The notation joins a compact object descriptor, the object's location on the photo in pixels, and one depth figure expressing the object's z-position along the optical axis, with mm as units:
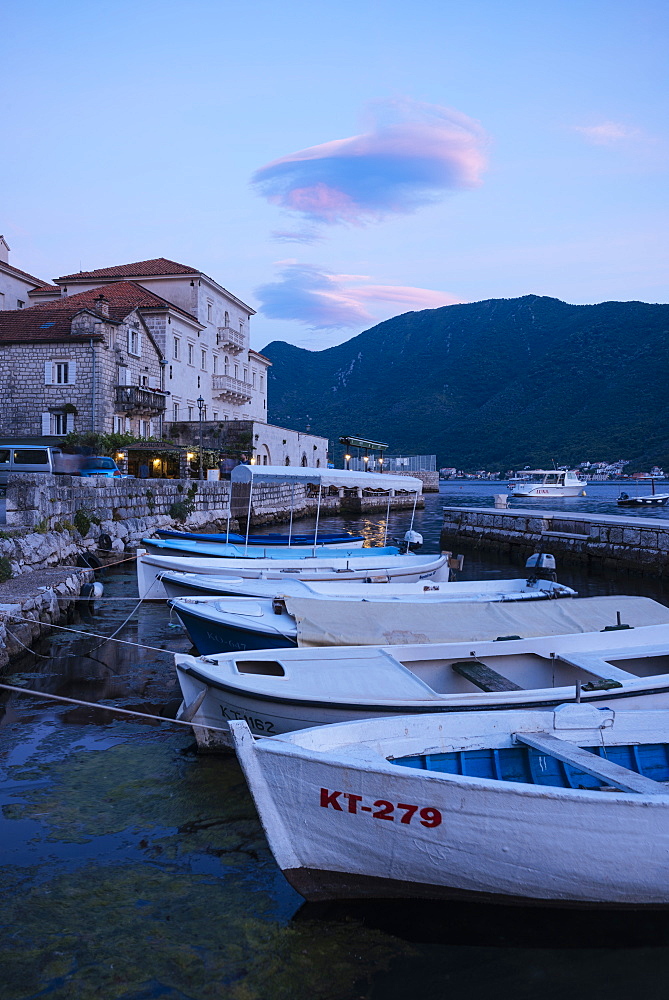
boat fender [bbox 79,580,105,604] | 13864
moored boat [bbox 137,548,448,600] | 13578
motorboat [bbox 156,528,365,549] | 17953
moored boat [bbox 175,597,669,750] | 5758
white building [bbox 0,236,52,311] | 44125
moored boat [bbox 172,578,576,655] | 7871
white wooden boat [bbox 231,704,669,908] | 3842
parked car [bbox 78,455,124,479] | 27125
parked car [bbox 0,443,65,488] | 23142
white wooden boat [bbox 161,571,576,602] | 10734
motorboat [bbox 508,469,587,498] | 72188
